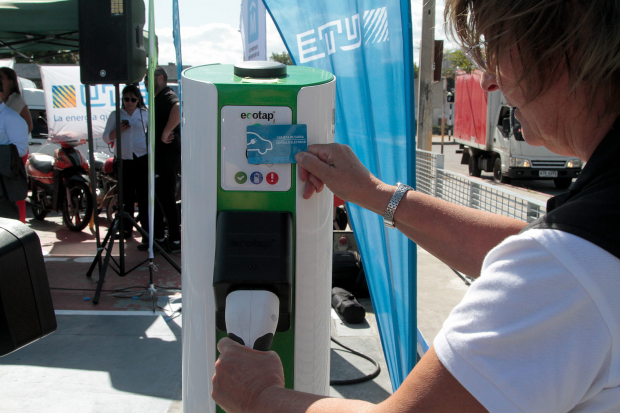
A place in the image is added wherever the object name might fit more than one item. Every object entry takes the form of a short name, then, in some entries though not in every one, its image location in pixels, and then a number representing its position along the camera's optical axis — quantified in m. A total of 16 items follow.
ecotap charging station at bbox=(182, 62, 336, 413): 1.15
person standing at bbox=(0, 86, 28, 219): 4.88
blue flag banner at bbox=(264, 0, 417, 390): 1.89
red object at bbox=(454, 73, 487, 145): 13.04
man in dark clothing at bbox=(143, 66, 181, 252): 5.33
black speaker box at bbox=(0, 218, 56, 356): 0.77
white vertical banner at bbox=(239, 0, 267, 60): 3.85
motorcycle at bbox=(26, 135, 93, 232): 6.57
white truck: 11.48
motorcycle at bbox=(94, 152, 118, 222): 6.60
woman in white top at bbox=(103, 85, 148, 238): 5.61
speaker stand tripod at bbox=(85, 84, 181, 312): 4.05
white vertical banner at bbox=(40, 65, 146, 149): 7.75
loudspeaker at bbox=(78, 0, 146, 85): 3.89
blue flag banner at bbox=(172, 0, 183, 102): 3.51
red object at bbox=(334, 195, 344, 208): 5.29
